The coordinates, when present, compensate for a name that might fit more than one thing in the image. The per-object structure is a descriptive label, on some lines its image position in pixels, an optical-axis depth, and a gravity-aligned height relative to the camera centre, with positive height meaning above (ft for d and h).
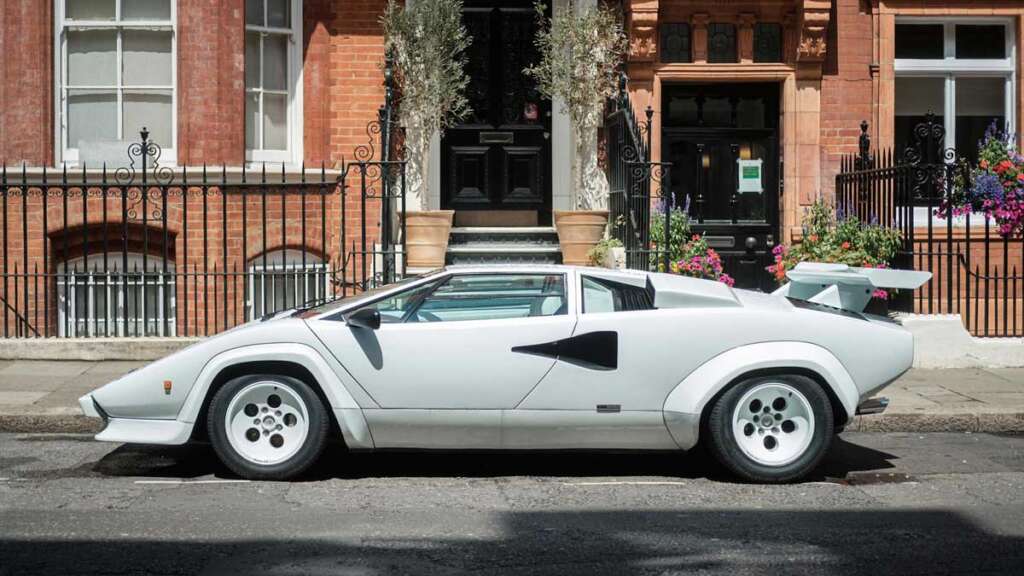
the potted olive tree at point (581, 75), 45.09 +5.91
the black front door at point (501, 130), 49.06 +4.19
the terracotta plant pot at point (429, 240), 44.19 +0.07
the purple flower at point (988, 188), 43.57 +1.76
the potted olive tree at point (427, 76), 44.34 +5.79
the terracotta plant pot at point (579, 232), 44.98 +0.33
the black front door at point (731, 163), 48.78 +2.94
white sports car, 24.67 -2.73
